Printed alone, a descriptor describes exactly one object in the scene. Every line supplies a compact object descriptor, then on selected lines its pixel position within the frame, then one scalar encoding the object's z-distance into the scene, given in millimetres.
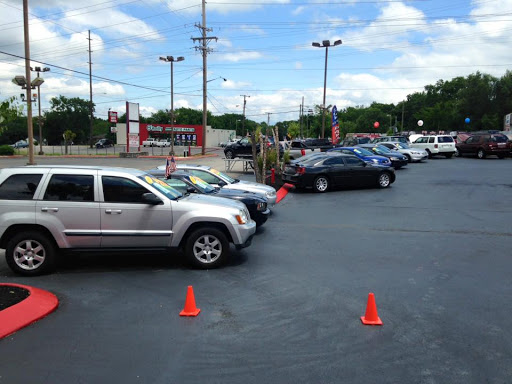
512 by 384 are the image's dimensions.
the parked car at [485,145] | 32062
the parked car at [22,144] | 74900
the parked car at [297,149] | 29619
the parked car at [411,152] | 30438
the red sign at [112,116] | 65250
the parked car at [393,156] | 25828
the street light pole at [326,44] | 41188
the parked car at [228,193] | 9820
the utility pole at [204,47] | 42000
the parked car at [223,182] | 11867
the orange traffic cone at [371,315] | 4922
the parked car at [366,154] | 21969
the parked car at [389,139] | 36819
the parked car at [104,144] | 75062
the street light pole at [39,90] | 44972
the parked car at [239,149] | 34812
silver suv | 6750
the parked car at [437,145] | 33906
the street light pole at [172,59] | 44469
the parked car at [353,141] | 35969
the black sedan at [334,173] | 17094
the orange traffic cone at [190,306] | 5229
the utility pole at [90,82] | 58825
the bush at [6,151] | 46531
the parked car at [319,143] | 38797
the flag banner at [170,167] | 10511
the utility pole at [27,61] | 25156
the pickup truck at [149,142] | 78244
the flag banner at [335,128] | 36072
